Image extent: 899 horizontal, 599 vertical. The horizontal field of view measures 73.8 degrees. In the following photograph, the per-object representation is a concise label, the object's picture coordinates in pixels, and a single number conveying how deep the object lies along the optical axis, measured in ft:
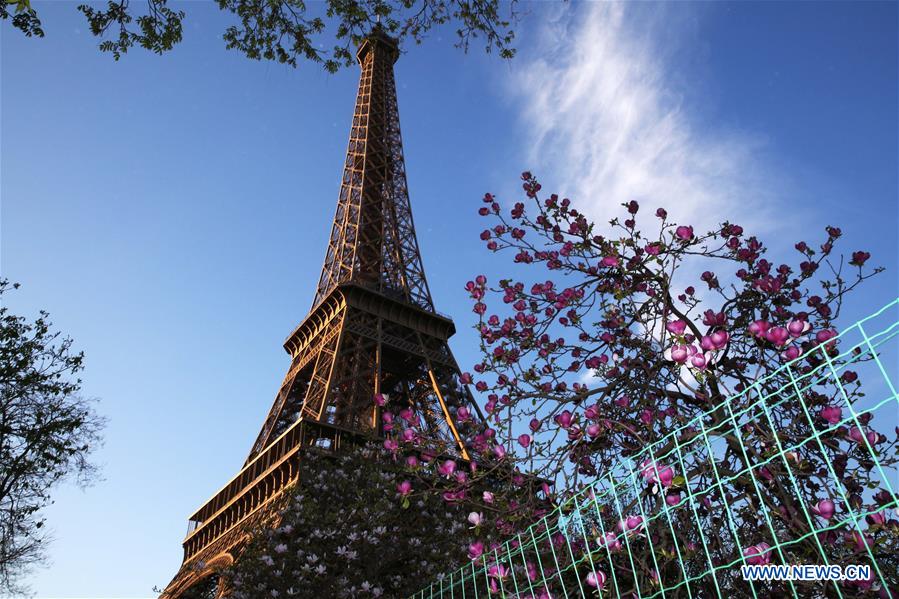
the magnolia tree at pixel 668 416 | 12.12
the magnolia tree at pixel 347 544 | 34.73
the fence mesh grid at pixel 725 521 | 11.32
